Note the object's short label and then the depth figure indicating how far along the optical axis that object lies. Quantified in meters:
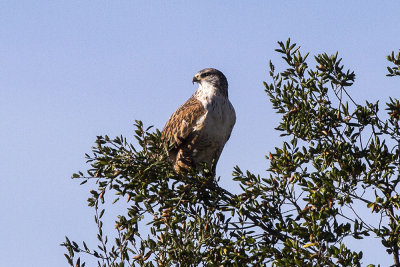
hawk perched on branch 17.47
